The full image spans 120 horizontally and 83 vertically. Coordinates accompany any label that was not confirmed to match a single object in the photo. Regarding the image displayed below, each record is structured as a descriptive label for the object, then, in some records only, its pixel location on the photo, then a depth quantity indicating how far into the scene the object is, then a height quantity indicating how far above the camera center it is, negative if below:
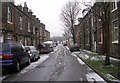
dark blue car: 7.07 -0.82
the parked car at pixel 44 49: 20.76 -1.23
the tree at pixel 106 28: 7.85 +0.91
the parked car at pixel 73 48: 23.32 -1.26
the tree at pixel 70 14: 30.26 +7.03
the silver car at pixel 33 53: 10.98 -1.09
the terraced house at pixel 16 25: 12.33 +2.28
